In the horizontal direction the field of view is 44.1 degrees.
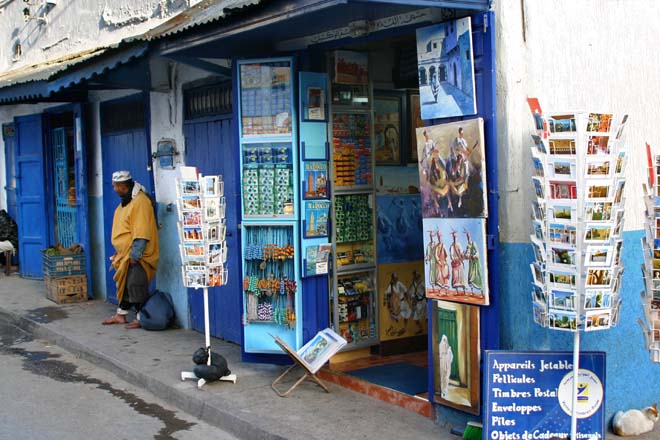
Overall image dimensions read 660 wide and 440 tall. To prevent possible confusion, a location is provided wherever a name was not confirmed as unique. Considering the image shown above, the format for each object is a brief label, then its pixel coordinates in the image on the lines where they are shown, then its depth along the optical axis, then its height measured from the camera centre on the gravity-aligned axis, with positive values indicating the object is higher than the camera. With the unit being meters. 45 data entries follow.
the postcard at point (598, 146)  4.59 +0.23
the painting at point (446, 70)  5.36 +0.84
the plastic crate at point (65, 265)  11.14 -0.80
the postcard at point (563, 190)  4.61 -0.01
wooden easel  6.59 -1.44
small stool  14.21 -0.94
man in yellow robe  9.22 -0.43
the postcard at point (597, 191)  4.57 -0.02
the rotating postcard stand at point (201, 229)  6.75 -0.22
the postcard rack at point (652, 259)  4.40 -0.41
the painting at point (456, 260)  5.38 -0.46
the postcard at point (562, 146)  4.60 +0.24
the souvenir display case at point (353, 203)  7.29 -0.06
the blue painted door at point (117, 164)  10.12 +0.53
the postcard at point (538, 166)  4.71 +0.14
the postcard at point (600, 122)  4.57 +0.37
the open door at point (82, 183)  11.43 +0.32
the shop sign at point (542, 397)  5.07 -1.30
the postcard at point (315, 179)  7.12 +0.16
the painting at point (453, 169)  5.31 +0.16
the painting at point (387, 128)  7.73 +0.64
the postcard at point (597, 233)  4.59 -0.26
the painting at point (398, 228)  7.73 -0.32
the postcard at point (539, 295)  4.80 -0.63
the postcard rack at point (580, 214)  4.57 -0.15
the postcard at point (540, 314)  4.81 -0.75
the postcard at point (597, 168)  4.57 +0.11
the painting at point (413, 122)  7.93 +0.70
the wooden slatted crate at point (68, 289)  11.16 -1.13
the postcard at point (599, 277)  4.62 -0.51
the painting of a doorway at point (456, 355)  5.48 -1.13
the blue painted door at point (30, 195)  13.10 +0.22
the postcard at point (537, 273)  4.84 -0.51
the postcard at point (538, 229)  4.80 -0.24
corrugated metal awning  8.23 +1.53
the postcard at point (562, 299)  4.66 -0.64
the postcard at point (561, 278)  4.65 -0.52
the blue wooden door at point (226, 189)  8.48 +0.13
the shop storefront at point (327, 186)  7.09 +0.10
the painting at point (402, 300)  7.76 -1.03
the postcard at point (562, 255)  4.63 -0.38
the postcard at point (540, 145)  4.68 +0.26
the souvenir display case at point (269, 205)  7.12 -0.05
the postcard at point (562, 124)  4.57 +0.37
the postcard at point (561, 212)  4.61 -0.14
